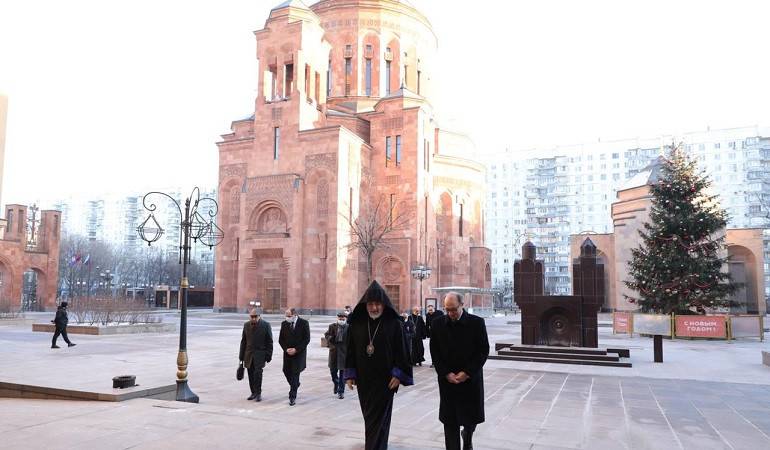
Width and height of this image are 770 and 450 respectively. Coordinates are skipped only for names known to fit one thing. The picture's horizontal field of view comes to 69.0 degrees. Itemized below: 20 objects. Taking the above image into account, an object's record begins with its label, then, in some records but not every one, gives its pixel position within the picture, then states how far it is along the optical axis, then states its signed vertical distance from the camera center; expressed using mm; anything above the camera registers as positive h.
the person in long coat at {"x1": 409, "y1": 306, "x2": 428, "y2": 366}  13477 -1430
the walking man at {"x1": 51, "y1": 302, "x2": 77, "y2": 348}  17078 -1420
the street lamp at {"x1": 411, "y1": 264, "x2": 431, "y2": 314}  31562 +340
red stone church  38219 +6579
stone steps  14508 -2067
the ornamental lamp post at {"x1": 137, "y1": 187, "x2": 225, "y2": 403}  8969 +553
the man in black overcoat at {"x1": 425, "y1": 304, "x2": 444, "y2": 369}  13443 -881
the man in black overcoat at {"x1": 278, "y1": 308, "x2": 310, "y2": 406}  8992 -1119
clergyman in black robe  5332 -817
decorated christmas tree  23109 +1058
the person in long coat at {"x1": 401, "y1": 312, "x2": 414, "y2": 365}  13312 -1160
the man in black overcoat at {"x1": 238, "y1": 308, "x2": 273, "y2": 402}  9211 -1209
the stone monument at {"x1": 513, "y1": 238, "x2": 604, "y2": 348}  16078 -819
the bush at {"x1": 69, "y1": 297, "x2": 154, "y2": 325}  24109 -1442
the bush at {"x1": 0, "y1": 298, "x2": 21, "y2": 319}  30791 -1944
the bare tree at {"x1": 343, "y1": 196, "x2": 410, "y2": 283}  38250 +4055
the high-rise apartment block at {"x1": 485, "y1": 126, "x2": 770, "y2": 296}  73312 +13707
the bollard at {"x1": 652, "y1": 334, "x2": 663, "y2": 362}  14805 -1834
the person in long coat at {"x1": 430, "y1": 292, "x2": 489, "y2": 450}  5410 -855
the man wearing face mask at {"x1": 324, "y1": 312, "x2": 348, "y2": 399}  9575 -1290
